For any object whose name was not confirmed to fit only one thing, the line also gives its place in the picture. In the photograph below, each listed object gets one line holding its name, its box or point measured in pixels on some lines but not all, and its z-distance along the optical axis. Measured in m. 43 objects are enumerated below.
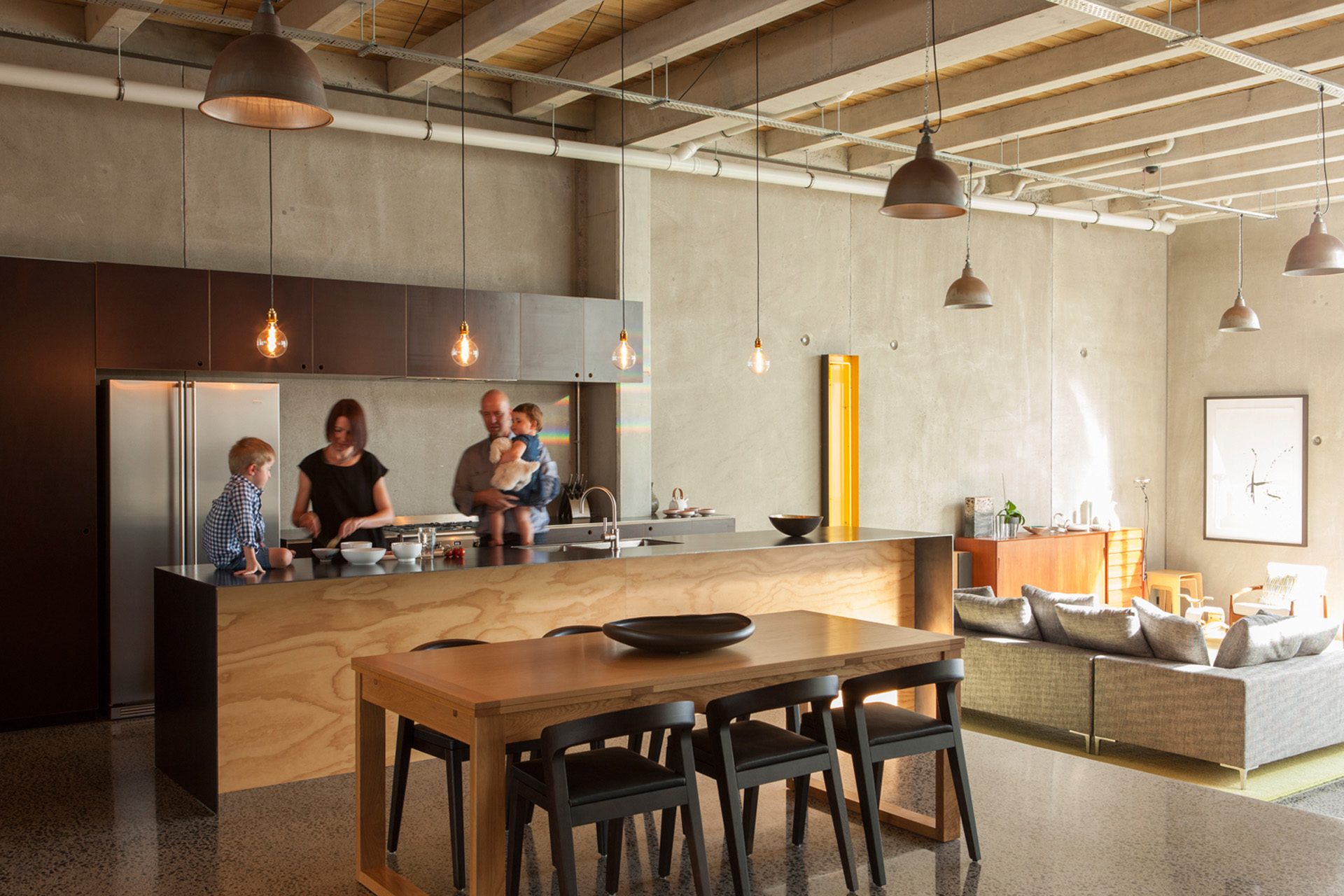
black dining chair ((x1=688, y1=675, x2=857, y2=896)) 3.43
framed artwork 11.38
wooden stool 11.63
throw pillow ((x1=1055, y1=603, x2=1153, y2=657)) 6.50
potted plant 10.77
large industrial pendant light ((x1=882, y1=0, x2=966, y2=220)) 4.25
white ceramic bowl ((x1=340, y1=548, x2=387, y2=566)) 5.14
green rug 6.07
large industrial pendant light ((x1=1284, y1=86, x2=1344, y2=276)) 6.35
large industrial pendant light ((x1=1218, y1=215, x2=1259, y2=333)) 9.57
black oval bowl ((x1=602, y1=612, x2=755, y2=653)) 3.75
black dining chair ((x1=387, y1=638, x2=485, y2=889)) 3.76
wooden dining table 3.18
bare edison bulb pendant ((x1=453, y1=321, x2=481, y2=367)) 6.05
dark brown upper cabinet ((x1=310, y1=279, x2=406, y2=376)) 6.90
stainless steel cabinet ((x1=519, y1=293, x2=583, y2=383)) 7.75
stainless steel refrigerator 6.11
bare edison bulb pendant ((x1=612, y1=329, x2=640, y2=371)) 6.56
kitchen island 4.71
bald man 6.11
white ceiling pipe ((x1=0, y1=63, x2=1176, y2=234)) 6.18
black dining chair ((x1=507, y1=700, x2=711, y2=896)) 3.07
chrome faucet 5.88
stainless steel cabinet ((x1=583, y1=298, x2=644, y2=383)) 8.04
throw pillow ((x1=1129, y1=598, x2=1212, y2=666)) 6.25
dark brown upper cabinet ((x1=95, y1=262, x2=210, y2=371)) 6.14
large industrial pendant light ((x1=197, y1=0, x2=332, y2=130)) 3.43
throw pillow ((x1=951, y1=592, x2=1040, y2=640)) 7.05
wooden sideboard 10.30
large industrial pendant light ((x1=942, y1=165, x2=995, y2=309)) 7.84
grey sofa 6.00
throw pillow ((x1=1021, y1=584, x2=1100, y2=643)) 6.94
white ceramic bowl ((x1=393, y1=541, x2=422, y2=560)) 5.25
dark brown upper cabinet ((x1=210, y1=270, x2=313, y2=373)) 6.49
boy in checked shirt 4.93
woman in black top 5.75
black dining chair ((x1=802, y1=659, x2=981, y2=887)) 3.77
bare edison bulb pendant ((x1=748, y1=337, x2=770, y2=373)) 6.90
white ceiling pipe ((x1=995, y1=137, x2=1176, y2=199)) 8.87
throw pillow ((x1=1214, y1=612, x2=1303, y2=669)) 6.18
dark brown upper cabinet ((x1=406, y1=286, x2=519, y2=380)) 7.27
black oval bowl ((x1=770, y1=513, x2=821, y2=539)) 6.54
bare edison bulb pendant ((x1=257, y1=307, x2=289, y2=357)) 5.66
